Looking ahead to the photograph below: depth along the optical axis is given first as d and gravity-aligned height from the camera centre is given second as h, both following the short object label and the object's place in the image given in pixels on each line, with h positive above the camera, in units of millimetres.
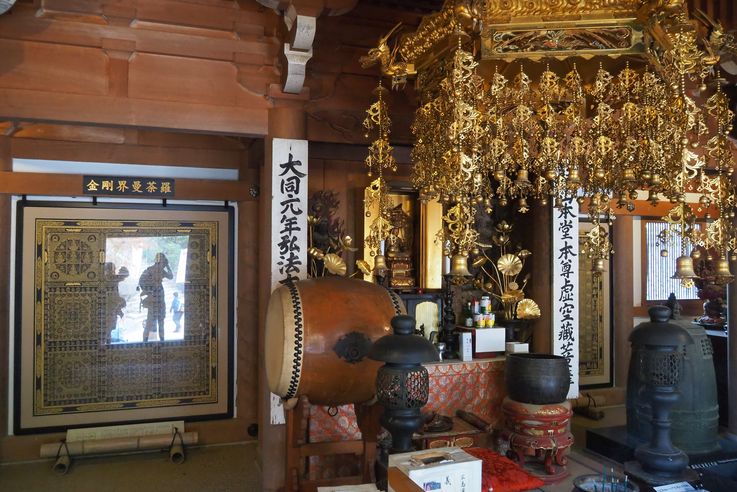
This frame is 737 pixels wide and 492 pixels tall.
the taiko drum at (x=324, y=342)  2996 -494
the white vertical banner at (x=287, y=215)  3594 +262
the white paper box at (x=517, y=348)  4469 -778
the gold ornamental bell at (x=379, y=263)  3483 -56
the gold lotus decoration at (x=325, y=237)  3781 +136
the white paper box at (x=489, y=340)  4426 -707
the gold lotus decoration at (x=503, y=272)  4805 -166
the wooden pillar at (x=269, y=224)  3590 +203
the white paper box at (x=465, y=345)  4355 -740
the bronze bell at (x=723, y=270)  2934 -84
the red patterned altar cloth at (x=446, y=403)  3875 -1151
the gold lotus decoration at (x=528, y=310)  4562 -470
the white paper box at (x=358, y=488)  2371 -1044
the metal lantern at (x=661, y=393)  3373 -883
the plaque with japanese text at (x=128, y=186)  4723 +611
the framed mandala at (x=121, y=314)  4719 -556
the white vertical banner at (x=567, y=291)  4543 -309
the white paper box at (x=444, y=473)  2025 -845
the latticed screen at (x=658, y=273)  6867 -236
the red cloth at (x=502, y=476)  3283 -1397
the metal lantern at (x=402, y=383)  2307 -558
